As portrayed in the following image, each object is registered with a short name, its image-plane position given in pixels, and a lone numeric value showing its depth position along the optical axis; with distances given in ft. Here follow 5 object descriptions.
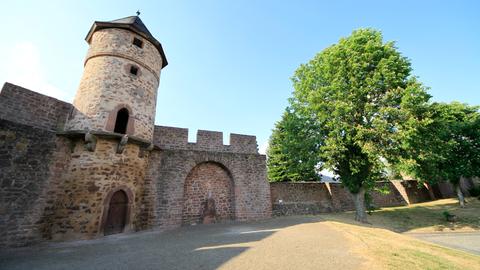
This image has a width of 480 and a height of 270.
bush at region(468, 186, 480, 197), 67.22
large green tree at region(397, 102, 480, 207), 53.72
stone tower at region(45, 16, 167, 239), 23.90
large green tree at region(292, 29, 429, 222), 33.01
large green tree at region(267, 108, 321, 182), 38.73
